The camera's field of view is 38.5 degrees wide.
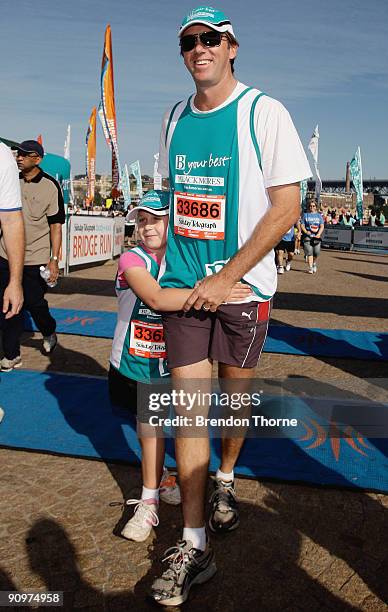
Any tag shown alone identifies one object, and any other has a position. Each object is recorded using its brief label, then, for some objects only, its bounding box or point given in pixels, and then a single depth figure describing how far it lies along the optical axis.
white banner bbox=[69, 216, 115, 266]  13.59
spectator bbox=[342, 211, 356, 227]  28.66
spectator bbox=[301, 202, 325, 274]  15.19
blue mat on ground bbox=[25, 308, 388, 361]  6.79
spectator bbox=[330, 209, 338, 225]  30.94
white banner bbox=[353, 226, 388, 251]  25.94
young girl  2.74
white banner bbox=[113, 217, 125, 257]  17.06
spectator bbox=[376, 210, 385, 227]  27.83
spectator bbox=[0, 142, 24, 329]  3.40
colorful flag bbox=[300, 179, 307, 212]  27.39
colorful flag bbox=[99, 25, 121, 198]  19.00
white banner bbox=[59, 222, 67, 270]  12.82
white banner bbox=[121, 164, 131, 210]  29.31
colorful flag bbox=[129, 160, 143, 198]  28.88
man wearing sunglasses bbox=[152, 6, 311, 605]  2.38
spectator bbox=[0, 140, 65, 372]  5.74
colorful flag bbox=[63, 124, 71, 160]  31.27
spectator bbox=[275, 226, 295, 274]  14.82
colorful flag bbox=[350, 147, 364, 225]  28.34
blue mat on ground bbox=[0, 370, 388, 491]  3.50
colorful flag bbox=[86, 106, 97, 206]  31.48
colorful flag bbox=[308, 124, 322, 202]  25.69
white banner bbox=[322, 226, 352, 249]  27.09
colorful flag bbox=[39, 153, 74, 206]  14.25
